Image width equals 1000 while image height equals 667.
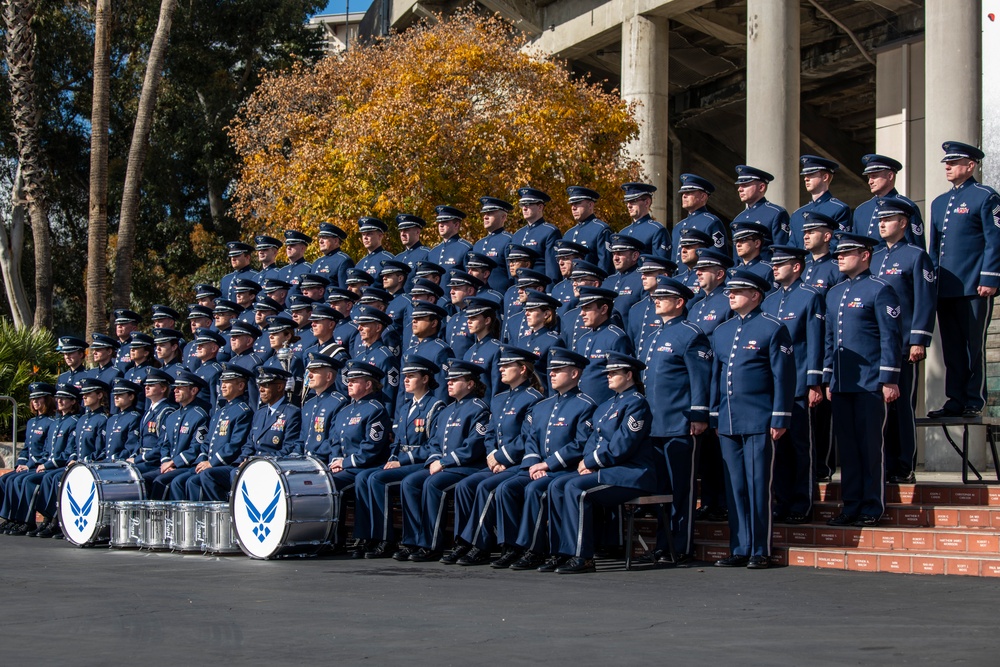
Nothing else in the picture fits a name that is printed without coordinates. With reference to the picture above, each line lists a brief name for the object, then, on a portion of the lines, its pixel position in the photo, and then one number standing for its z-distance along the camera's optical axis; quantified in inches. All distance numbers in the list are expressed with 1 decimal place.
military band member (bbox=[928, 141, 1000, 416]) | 437.7
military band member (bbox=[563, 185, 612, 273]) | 540.4
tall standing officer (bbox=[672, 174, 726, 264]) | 503.5
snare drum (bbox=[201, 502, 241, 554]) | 466.0
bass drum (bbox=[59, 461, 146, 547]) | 519.5
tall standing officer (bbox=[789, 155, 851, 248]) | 468.4
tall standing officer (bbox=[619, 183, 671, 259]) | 515.5
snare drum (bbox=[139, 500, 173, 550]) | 493.4
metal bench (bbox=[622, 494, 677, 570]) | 402.9
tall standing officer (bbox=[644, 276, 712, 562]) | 421.1
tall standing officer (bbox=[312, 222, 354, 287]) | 635.5
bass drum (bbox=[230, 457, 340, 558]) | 437.4
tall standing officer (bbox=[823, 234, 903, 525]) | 407.8
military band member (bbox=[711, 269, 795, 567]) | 398.9
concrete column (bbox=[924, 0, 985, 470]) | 690.2
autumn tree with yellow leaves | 800.3
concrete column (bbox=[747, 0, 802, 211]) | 827.4
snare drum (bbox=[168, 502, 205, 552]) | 477.4
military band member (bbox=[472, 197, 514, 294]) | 568.1
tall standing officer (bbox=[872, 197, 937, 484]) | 422.0
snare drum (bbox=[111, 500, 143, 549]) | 504.1
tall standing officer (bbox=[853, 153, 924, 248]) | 441.1
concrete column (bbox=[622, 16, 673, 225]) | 1061.1
